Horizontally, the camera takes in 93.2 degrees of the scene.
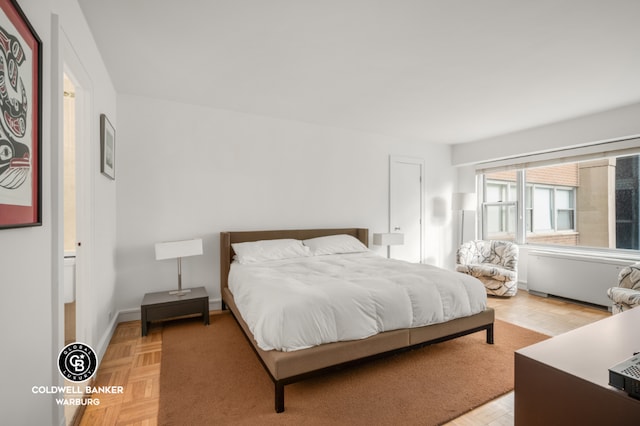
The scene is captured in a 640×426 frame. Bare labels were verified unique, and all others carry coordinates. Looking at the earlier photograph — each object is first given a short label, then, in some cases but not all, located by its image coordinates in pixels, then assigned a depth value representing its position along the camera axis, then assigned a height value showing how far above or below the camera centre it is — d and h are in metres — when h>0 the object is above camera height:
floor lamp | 5.36 +0.22
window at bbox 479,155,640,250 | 3.98 +0.15
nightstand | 2.98 -0.95
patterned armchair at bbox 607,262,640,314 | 2.89 -0.78
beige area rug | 1.83 -1.22
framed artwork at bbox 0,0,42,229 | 1.01 +0.35
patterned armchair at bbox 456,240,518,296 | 4.37 -0.80
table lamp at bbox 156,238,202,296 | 3.10 -0.39
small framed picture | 2.49 +0.58
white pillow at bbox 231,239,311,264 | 3.51 -0.45
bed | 1.90 -0.93
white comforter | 1.96 -0.65
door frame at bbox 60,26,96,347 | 2.16 +0.03
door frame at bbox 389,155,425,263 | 5.15 +0.67
